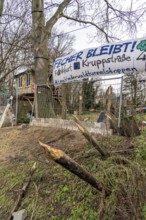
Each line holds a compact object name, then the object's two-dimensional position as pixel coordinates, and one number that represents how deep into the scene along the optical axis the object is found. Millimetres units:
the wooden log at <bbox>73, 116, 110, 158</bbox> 2361
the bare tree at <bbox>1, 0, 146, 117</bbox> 5801
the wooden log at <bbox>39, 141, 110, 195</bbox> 1726
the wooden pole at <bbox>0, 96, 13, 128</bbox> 5766
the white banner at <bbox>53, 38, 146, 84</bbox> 3222
